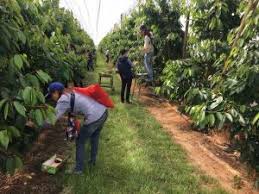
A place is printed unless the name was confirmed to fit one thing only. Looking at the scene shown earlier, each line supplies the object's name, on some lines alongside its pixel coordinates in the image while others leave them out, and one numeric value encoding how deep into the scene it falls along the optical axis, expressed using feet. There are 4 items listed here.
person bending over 10.16
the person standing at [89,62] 39.66
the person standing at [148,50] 22.31
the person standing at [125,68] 20.77
